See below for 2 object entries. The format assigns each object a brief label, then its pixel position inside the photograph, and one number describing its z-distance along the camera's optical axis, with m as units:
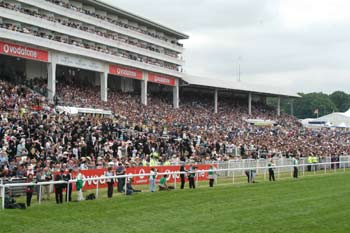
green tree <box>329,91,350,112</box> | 171.50
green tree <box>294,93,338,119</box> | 156.50
